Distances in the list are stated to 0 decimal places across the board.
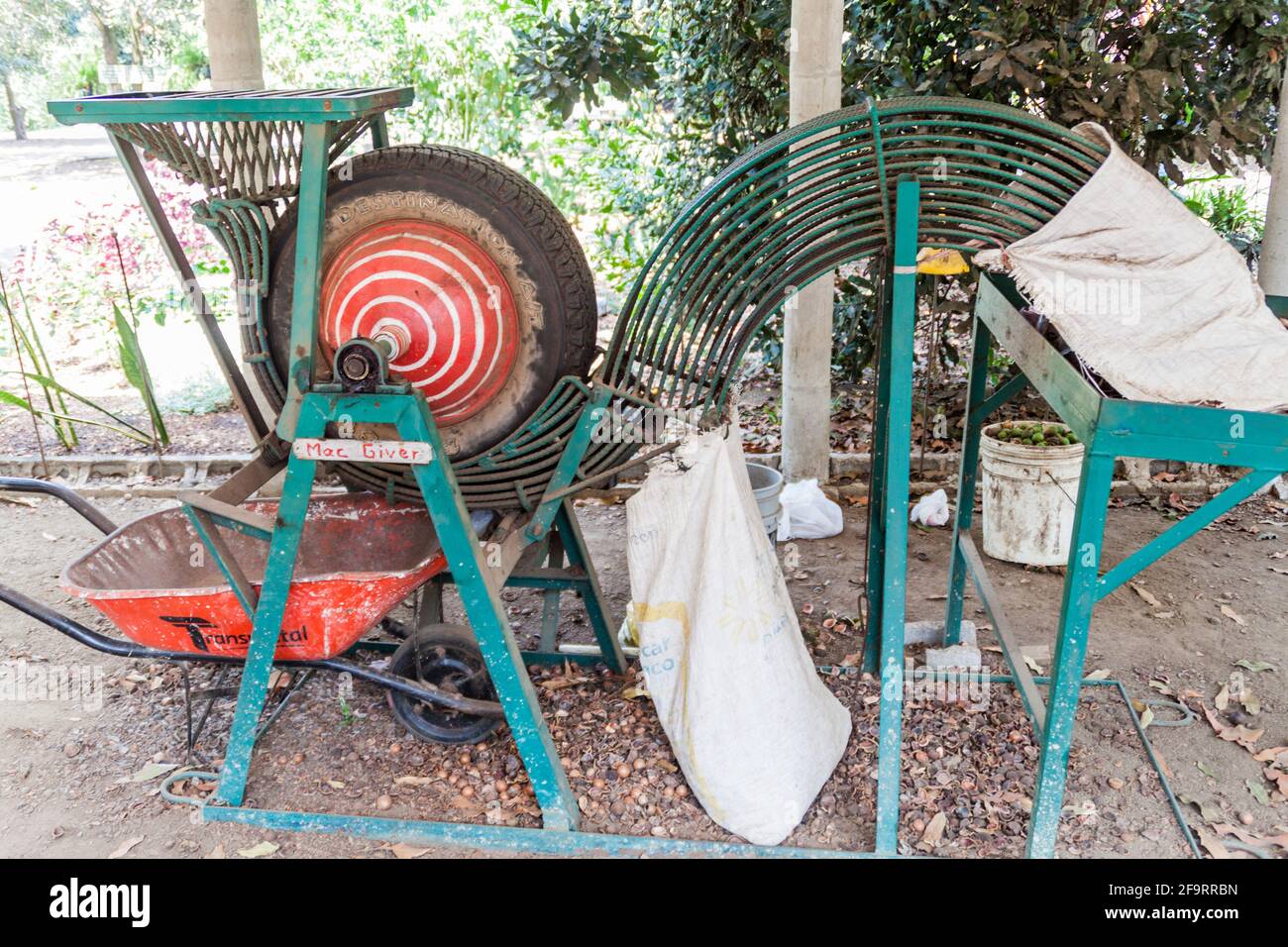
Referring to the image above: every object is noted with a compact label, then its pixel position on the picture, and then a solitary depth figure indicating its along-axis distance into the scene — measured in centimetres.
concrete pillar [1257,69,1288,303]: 516
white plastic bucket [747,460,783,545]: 423
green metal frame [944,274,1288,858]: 241
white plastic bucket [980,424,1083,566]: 454
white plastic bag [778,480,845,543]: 503
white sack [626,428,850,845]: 307
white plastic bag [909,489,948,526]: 512
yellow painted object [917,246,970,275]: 465
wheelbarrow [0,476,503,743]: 307
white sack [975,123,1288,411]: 253
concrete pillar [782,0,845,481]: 456
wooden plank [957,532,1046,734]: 308
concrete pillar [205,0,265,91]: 480
